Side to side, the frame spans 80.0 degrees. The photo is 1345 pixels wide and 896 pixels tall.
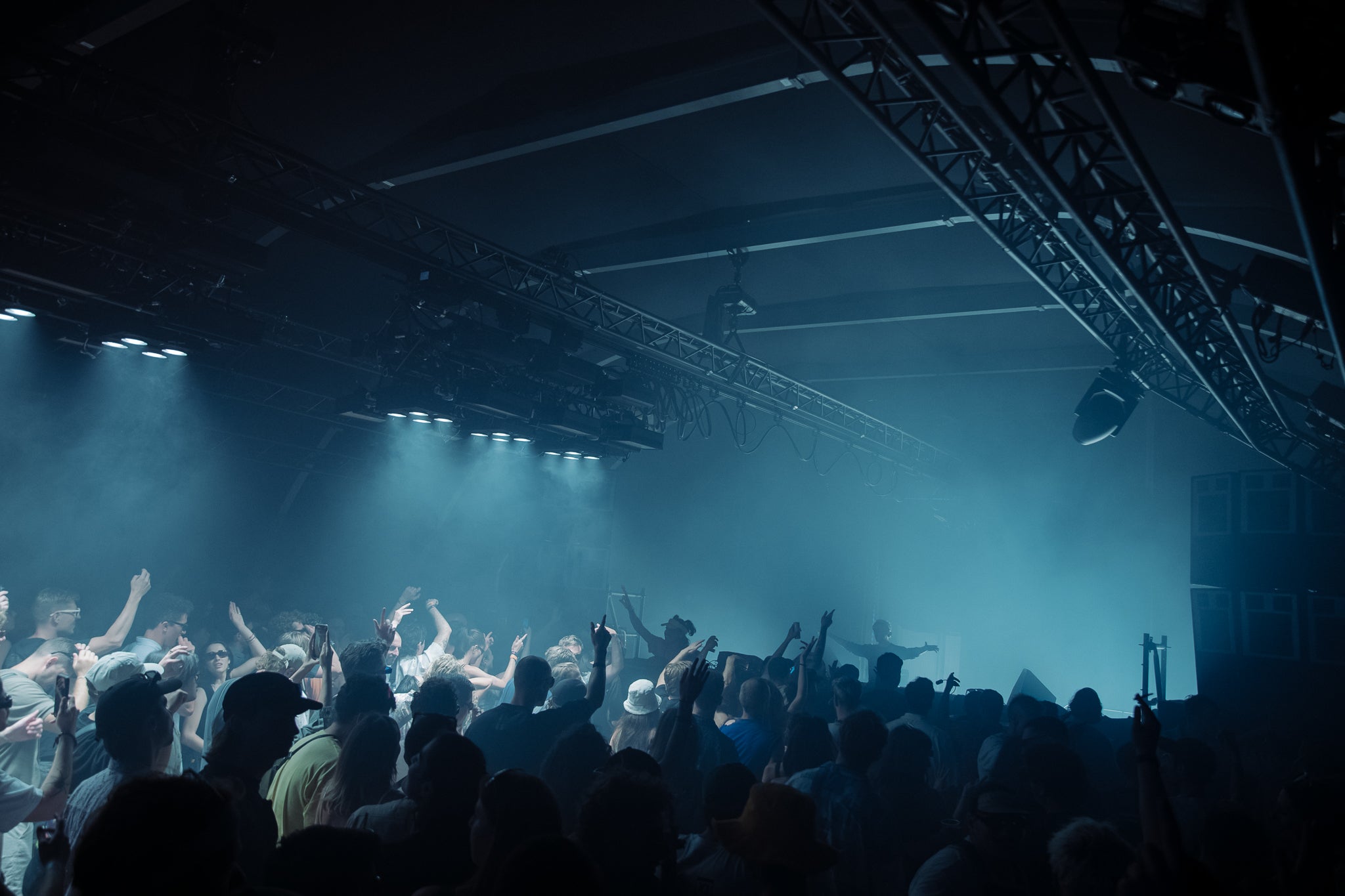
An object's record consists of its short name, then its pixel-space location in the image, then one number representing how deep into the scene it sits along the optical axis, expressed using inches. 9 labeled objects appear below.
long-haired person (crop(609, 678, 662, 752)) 189.8
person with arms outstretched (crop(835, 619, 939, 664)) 475.8
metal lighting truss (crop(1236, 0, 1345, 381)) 107.9
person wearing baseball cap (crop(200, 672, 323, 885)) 99.6
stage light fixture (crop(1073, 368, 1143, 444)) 300.5
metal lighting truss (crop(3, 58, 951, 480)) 194.1
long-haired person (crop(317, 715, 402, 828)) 109.1
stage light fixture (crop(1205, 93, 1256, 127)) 126.6
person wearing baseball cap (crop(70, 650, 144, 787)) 118.7
